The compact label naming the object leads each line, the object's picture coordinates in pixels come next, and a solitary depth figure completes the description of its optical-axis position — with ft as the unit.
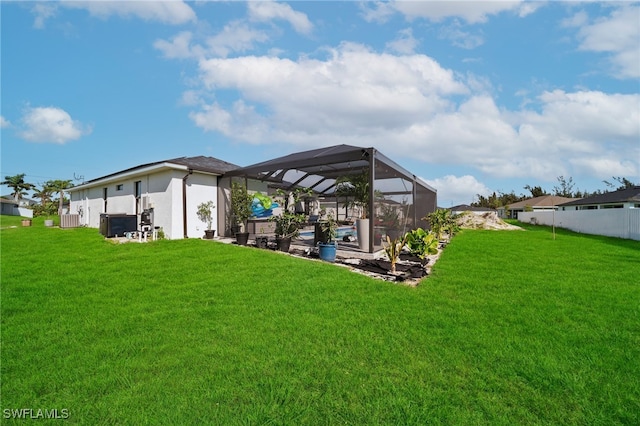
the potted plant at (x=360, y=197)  25.27
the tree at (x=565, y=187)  160.25
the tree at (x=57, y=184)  117.54
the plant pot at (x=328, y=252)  23.15
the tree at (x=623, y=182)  124.88
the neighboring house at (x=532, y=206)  127.95
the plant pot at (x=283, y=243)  27.07
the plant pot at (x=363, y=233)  25.09
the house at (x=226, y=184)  27.14
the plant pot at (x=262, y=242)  28.53
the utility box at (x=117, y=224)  34.91
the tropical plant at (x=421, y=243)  22.11
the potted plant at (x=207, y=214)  34.11
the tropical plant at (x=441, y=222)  39.92
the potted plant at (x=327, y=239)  23.20
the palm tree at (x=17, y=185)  132.57
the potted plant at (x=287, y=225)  27.22
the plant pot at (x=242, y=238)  30.17
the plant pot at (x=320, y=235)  26.48
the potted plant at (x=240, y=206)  34.76
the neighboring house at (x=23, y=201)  130.31
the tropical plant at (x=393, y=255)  19.72
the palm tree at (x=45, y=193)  118.19
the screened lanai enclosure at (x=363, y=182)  25.02
